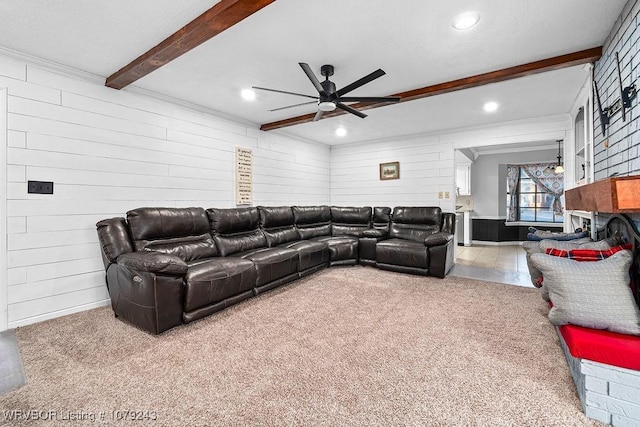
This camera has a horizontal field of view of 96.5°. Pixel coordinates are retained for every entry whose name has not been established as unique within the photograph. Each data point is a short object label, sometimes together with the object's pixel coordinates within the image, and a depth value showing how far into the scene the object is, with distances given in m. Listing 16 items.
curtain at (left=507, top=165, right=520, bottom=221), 7.74
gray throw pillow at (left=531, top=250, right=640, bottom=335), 1.43
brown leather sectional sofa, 2.42
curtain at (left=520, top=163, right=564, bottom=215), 7.31
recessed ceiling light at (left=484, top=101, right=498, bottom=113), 3.88
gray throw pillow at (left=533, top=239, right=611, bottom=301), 1.98
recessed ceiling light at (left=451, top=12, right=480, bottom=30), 2.06
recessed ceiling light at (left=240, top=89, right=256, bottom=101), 3.47
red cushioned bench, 1.33
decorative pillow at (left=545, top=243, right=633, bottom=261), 1.78
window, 7.59
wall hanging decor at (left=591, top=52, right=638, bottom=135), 1.91
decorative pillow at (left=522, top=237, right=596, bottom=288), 2.15
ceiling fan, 2.72
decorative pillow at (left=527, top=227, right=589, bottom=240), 2.56
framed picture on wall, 5.72
